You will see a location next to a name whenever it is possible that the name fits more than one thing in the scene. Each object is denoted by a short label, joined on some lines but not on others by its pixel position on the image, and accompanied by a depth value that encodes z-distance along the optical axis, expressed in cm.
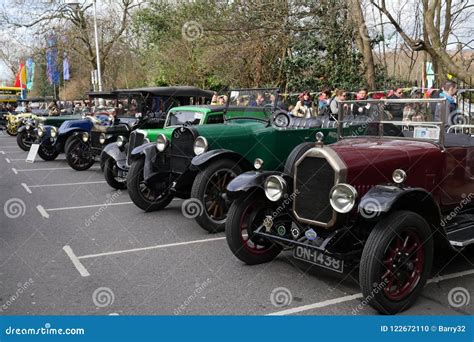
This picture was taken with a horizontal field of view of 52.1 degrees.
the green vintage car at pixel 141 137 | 786
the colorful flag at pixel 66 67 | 3138
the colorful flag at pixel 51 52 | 2608
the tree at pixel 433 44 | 804
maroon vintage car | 357
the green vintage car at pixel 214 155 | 588
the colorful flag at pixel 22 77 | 4172
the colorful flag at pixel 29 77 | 4628
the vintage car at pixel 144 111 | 1015
